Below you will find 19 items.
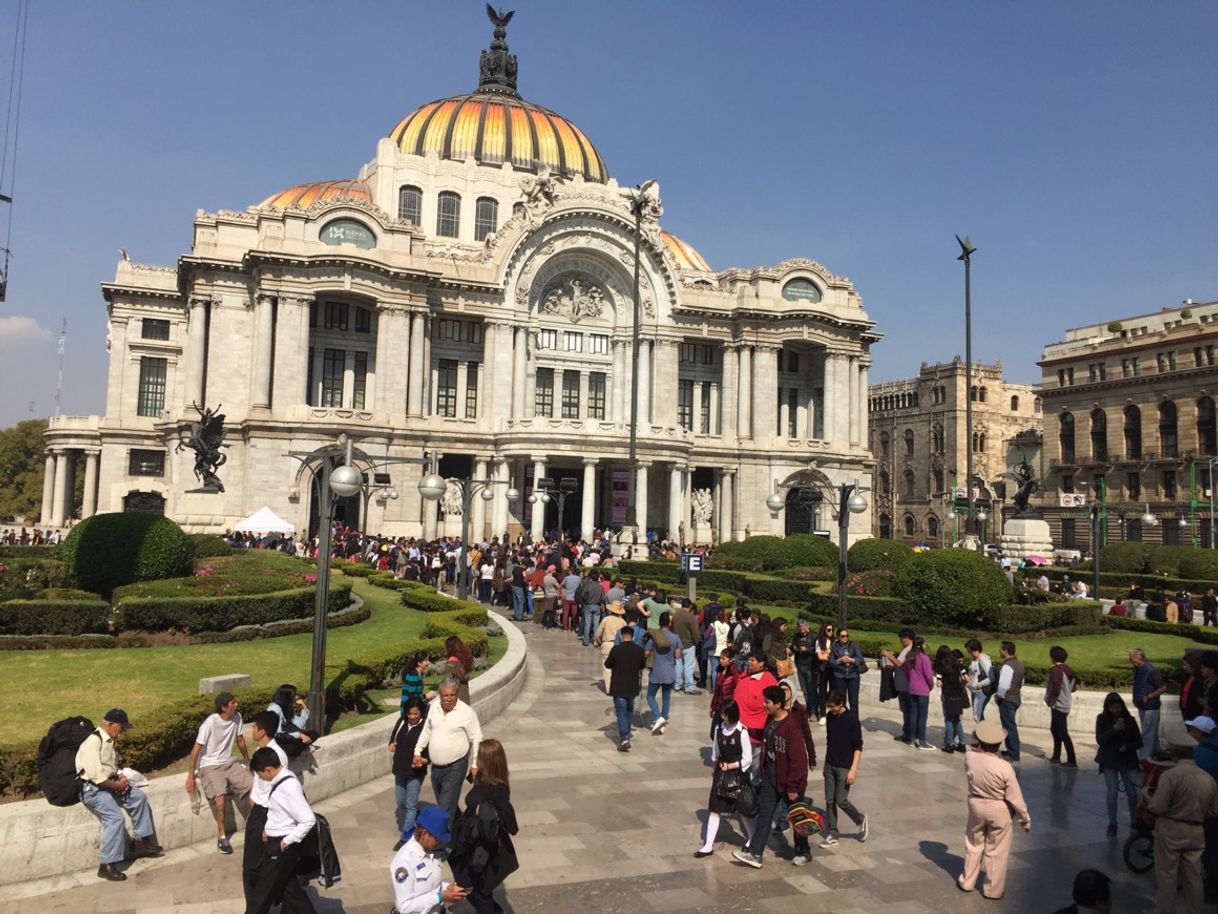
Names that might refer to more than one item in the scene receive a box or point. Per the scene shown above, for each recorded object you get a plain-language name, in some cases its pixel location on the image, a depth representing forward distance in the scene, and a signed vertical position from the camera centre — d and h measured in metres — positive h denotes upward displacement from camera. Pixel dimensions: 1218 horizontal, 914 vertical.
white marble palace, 48.62 +10.02
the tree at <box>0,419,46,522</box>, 83.19 +4.31
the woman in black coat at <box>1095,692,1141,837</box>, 11.12 -2.64
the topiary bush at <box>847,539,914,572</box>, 30.41 -0.90
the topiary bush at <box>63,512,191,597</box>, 20.78 -0.83
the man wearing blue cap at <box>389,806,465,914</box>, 6.22 -2.37
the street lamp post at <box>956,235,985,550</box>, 35.12 +8.57
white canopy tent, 34.64 -0.20
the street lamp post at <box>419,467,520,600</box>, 27.09 -0.68
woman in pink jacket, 14.77 -2.48
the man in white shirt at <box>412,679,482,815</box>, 9.37 -2.28
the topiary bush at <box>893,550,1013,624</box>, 22.75 -1.40
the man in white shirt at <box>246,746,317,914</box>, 6.97 -2.46
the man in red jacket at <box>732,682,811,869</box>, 9.70 -2.54
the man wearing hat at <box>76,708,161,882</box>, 8.79 -2.71
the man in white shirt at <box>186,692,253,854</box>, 9.66 -2.64
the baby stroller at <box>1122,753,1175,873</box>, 9.56 -3.25
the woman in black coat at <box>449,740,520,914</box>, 6.95 -2.46
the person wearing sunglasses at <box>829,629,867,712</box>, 14.42 -2.19
